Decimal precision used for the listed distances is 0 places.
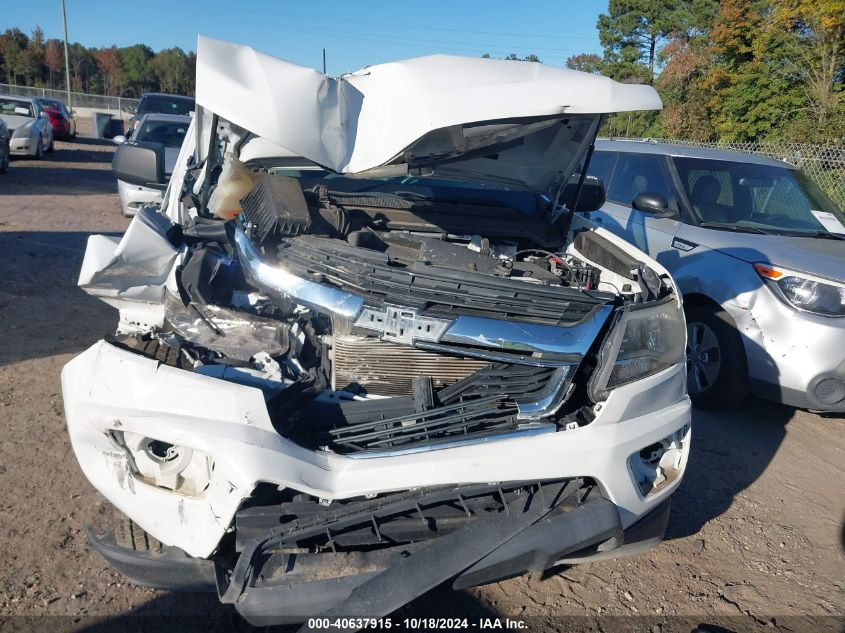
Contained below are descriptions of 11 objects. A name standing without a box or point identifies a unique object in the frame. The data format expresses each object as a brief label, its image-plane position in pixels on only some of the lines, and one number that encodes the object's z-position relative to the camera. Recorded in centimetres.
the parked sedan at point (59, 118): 2188
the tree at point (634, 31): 3320
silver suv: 437
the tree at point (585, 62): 3912
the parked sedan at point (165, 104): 1357
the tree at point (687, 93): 2450
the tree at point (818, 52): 1648
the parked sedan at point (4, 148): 1318
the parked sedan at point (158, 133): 937
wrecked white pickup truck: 218
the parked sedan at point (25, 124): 1599
